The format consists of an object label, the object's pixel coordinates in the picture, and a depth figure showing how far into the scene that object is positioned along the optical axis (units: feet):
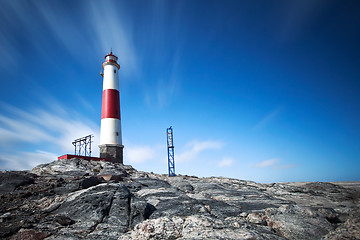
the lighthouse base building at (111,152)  88.74
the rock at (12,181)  34.45
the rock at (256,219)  23.12
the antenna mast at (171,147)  115.75
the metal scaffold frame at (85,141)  95.82
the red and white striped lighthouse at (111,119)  89.86
